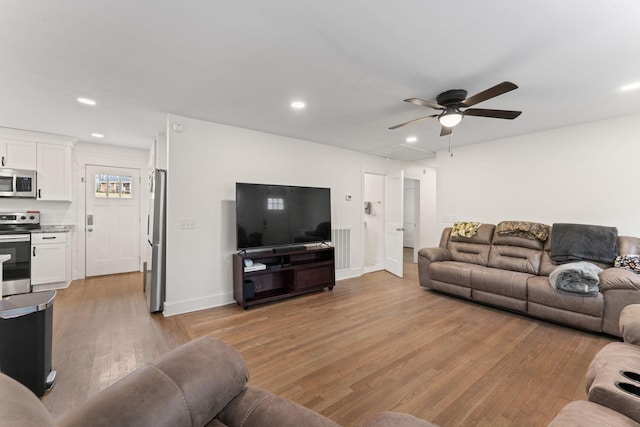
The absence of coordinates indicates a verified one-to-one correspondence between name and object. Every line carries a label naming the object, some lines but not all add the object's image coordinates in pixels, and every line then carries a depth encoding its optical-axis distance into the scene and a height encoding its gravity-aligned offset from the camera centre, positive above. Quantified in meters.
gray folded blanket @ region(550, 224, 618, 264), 3.26 -0.34
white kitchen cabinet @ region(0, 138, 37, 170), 4.05 +0.94
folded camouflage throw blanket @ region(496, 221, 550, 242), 3.81 -0.20
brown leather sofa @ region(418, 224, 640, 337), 2.80 -0.80
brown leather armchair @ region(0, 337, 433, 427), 0.78 -0.60
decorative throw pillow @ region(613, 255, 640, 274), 2.97 -0.52
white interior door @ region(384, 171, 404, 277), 5.30 -0.15
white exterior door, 4.95 -0.09
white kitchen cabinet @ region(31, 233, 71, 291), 4.09 -0.71
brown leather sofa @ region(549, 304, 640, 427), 1.05 -0.78
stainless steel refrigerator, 3.34 -0.28
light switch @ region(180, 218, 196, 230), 3.44 -0.10
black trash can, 1.82 -0.87
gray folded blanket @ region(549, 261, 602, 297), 2.90 -0.69
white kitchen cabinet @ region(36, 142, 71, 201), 4.32 +0.72
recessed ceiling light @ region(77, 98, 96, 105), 2.98 +1.29
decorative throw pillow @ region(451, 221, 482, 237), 4.44 -0.22
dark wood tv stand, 3.59 -0.89
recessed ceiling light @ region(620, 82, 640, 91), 2.59 +1.27
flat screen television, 3.62 +0.01
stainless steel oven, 3.89 -0.65
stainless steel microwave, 4.07 +0.50
